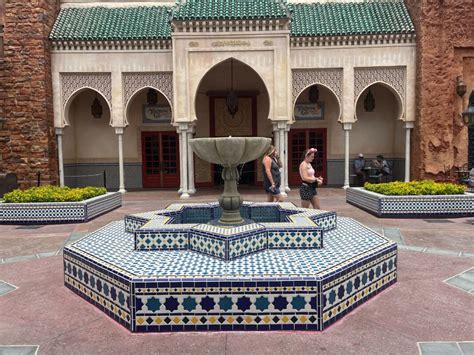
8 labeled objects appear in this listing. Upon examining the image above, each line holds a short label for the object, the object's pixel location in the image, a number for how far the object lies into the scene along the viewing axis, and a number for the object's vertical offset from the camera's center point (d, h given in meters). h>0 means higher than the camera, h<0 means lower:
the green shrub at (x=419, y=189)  8.65 -0.91
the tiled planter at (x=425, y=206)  8.48 -1.23
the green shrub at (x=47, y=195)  8.63 -0.93
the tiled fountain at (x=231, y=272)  3.32 -1.09
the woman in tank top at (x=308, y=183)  6.80 -0.60
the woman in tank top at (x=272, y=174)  7.63 -0.49
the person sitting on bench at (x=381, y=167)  14.23 -0.69
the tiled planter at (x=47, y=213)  8.42 -1.27
